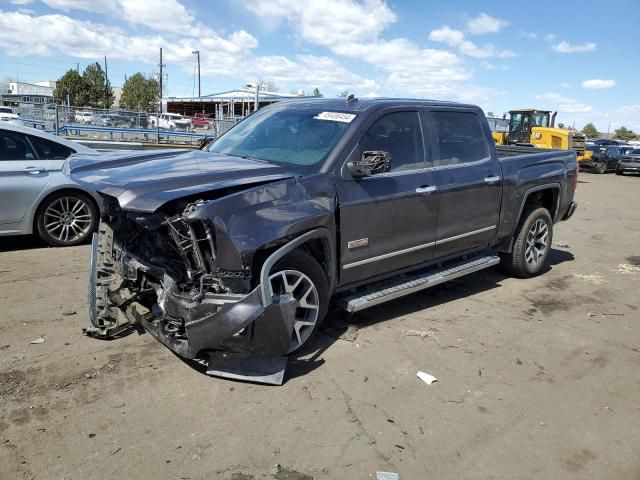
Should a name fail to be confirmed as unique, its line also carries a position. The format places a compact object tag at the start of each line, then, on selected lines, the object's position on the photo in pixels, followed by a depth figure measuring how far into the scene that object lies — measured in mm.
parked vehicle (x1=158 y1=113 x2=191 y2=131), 22906
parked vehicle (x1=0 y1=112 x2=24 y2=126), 19812
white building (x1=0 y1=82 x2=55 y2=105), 85438
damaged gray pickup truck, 3488
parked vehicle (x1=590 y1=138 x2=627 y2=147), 28545
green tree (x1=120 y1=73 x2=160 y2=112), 59903
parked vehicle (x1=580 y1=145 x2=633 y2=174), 27062
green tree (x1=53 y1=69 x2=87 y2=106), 54025
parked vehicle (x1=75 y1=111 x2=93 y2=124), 20609
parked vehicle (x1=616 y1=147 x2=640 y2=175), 25641
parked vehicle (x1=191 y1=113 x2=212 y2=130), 24969
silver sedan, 6453
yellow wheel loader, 23625
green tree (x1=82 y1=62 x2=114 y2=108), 54278
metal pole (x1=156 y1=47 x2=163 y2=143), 21616
